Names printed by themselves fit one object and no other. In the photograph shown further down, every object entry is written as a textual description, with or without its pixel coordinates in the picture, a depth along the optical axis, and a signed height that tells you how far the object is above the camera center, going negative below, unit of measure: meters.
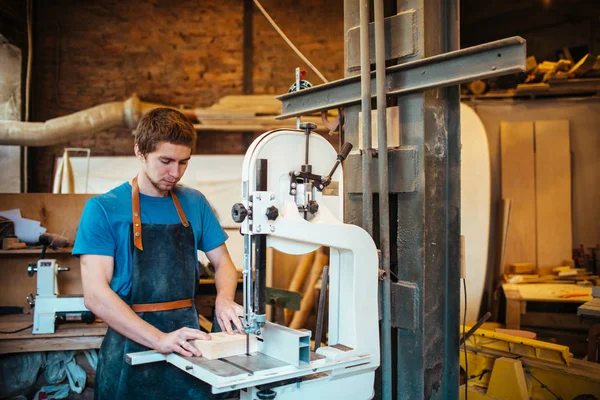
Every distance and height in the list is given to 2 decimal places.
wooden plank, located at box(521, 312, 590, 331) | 4.03 -0.82
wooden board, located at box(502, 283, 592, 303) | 3.82 -0.60
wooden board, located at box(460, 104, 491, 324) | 4.00 +0.01
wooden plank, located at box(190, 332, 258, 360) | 1.55 -0.39
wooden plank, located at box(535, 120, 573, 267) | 4.97 +0.16
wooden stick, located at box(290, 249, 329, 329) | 5.12 -0.79
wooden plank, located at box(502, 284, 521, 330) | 3.89 -0.72
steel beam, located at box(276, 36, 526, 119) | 1.66 +0.47
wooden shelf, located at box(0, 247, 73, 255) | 3.30 -0.23
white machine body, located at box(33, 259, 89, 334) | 2.97 -0.49
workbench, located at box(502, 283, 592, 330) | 3.87 -0.65
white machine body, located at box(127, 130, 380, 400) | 1.50 -0.28
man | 1.80 -0.18
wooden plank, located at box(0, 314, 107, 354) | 2.93 -0.68
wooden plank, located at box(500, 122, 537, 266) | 5.07 +0.21
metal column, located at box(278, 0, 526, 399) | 1.95 +0.04
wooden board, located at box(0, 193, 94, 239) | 3.62 +0.03
